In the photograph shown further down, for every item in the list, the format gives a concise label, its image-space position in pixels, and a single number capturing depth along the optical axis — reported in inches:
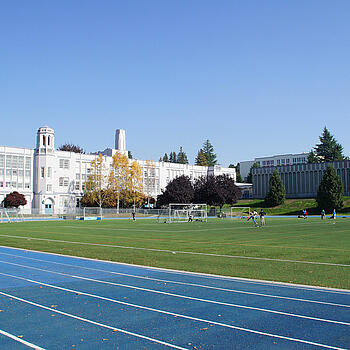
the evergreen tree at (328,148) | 5039.4
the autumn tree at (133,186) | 3737.7
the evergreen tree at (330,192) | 3181.6
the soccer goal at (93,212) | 2971.5
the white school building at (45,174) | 3545.8
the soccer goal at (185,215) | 2390.5
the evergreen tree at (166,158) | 6427.2
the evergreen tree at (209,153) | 6200.8
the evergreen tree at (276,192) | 3735.2
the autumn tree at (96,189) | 3693.4
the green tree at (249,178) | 5993.1
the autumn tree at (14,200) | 3272.6
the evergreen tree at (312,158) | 5137.8
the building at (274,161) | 6712.6
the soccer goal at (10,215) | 2600.6
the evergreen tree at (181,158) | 6402.6
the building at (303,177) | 3865.7
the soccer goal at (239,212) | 3447.3
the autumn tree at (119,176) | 3722.7
